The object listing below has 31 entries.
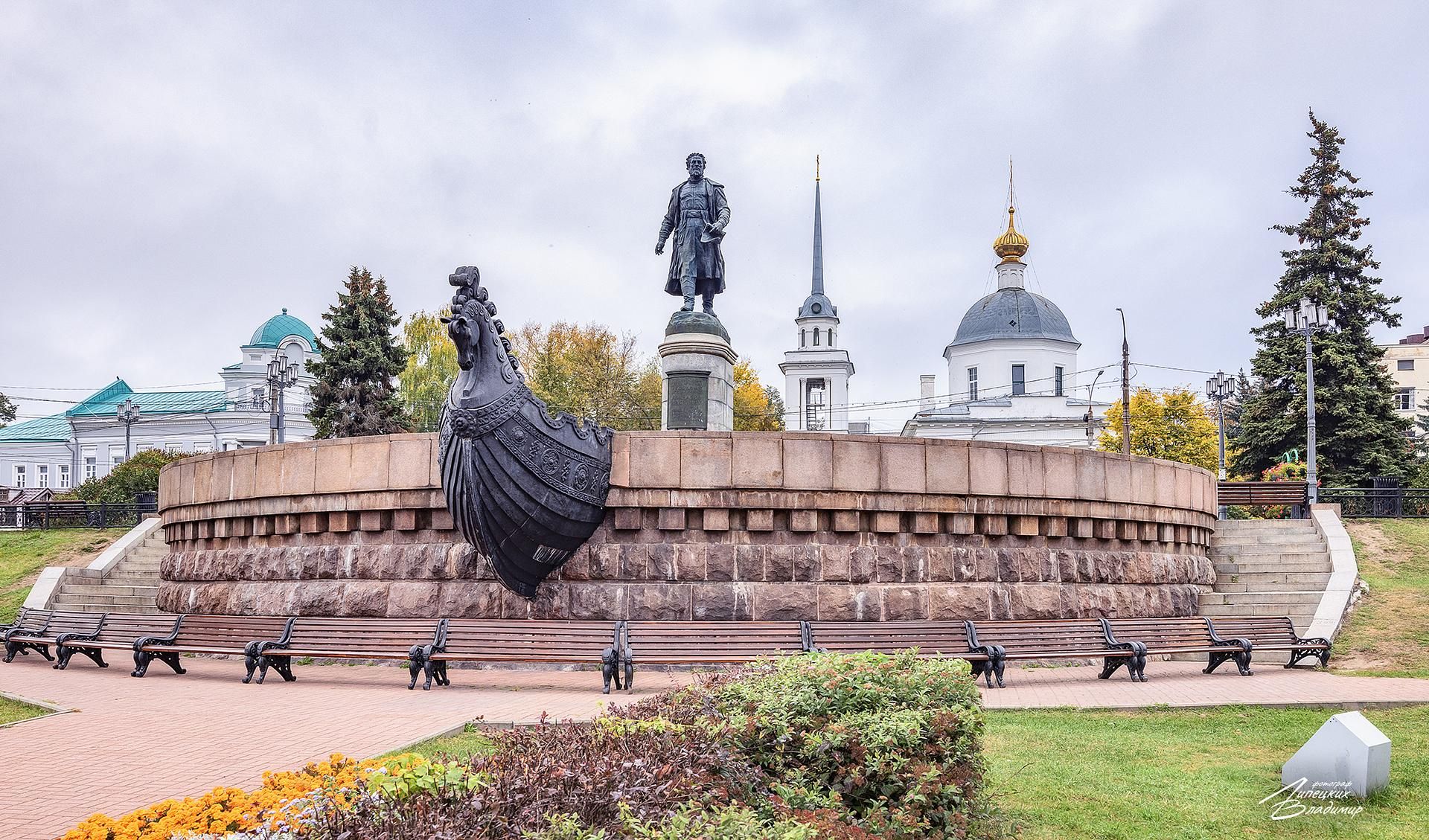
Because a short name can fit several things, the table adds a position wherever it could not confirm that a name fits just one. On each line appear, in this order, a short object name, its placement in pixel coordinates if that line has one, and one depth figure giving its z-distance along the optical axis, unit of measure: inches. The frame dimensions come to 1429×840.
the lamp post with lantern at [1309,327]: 927.7
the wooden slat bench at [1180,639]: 446.3
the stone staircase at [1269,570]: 599.5
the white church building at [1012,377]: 2484.0
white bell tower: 2664.9
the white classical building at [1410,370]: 2748.5
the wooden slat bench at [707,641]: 413.1
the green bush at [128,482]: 1264.8
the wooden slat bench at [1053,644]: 423.8
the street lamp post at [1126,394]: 1477.6
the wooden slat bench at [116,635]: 482.9
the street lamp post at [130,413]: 1593.6
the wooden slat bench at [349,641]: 425.4
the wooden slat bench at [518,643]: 409.4
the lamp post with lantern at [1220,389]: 1505.9
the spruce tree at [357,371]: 1512.1
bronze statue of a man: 633.6
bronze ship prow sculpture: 399.9
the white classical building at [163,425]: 2422.5
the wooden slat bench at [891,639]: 422.0
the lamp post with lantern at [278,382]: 1242.0
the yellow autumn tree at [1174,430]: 1907.0
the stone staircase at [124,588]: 681.6
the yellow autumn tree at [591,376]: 1824.6
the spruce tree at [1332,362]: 1250.0
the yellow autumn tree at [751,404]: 2262.6
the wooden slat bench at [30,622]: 542.0
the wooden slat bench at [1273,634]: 471.5
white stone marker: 231.3
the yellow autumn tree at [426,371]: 1763.0
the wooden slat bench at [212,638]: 452.4
